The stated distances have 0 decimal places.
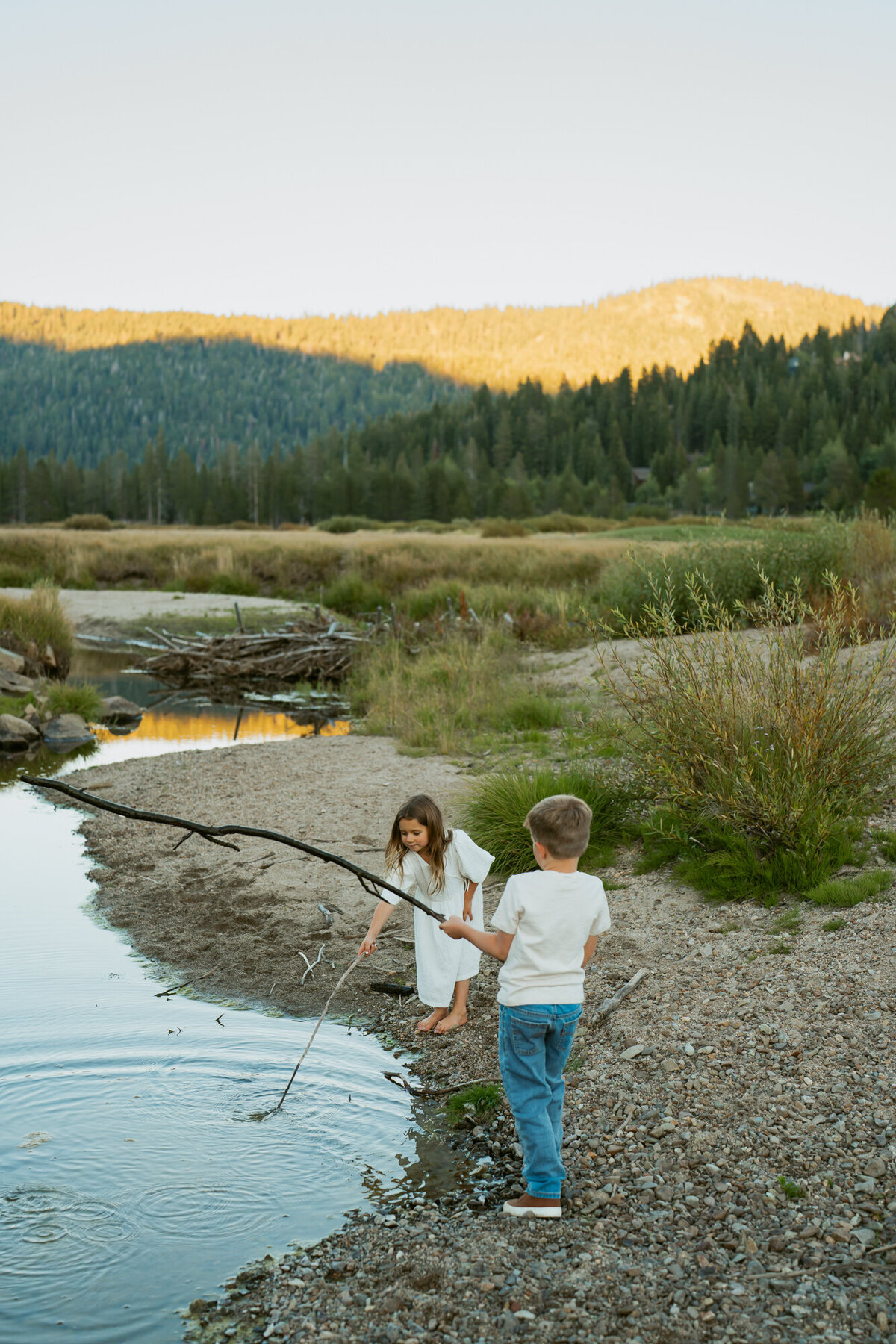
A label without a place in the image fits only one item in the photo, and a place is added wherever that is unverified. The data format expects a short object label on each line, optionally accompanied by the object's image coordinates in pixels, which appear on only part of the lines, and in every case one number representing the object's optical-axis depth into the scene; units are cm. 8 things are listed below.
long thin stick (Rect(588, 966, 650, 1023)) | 505
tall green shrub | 609
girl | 464
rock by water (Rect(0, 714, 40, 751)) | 1351
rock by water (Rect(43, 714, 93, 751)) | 1382
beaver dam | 1984
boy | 350
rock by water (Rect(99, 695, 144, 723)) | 1542
